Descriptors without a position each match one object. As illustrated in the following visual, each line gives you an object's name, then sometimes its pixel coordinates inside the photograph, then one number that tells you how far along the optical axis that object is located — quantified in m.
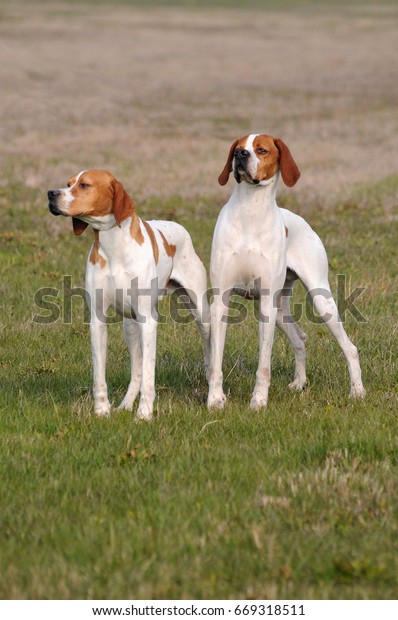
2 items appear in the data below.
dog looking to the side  14.12
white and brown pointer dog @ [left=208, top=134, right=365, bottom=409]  14.93
